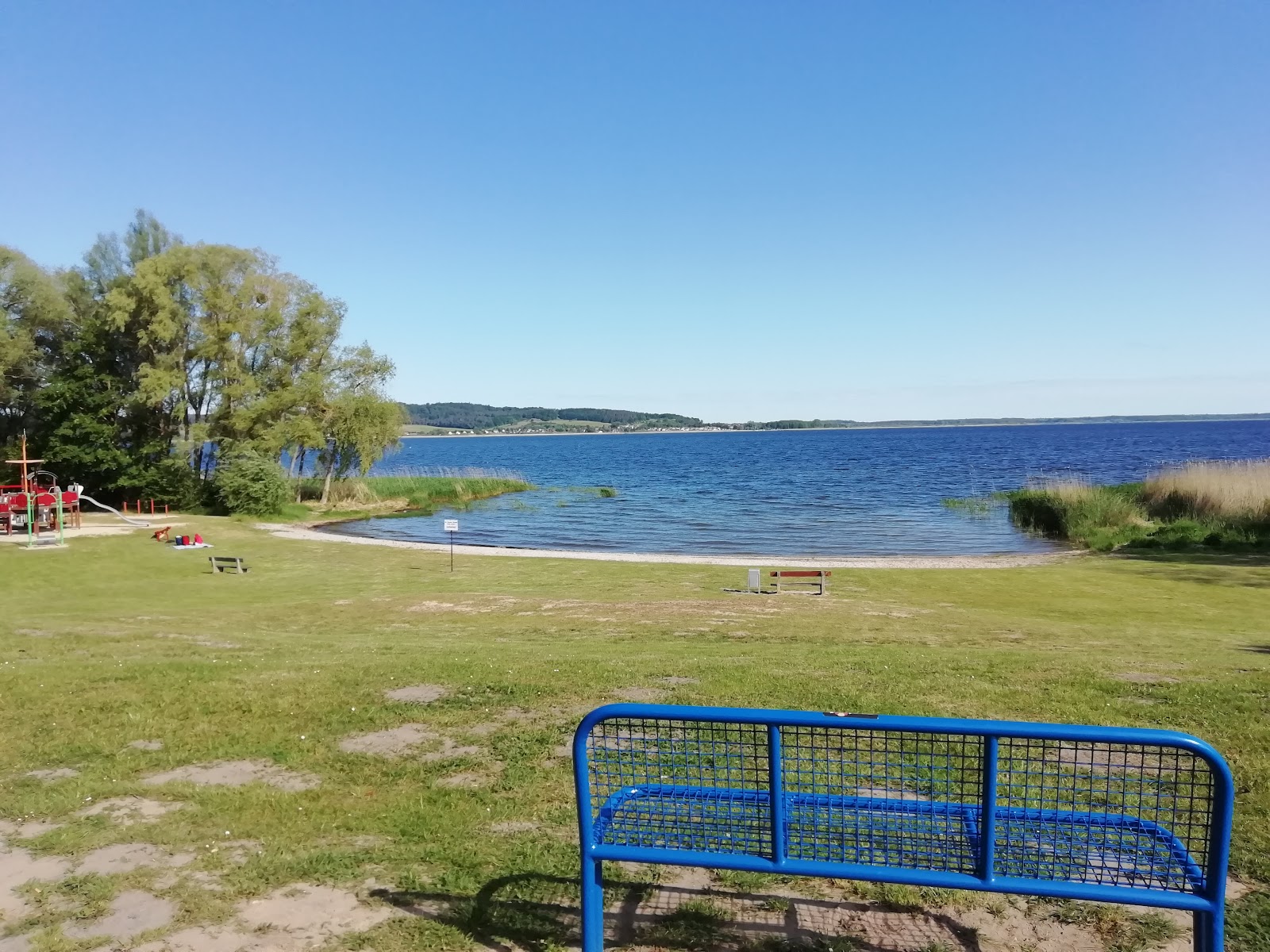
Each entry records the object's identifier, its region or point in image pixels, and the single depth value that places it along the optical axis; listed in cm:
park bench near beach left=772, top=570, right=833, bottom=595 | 2181
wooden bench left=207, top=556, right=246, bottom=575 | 2562
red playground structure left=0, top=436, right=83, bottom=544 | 3164
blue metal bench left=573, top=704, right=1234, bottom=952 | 360
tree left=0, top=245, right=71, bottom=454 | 4650
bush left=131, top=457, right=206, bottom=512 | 4694
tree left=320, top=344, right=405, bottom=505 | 5162
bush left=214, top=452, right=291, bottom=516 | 4525
